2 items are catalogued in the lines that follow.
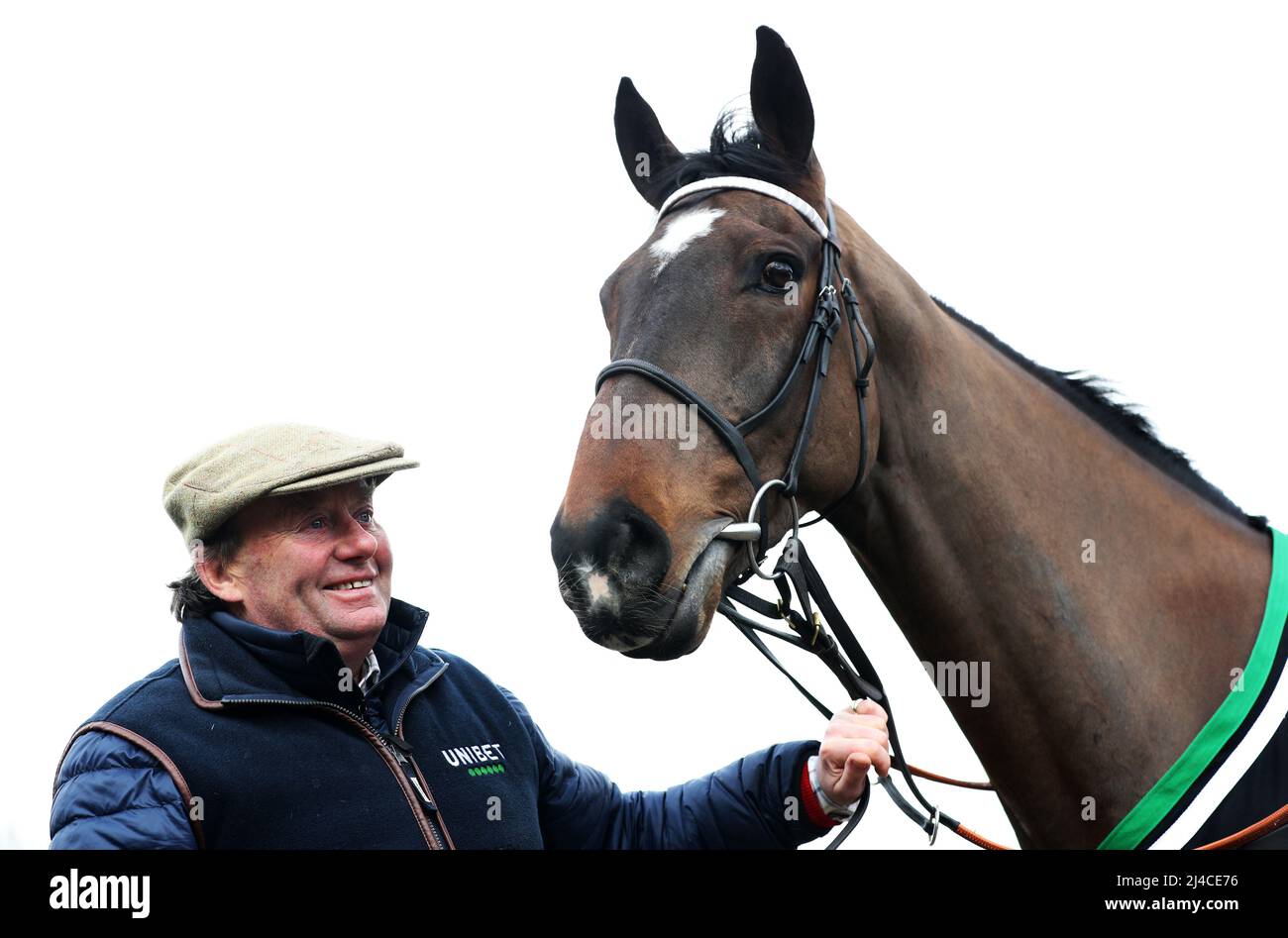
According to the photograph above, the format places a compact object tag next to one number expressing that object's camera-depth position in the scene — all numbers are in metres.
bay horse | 2.89
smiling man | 2.49
